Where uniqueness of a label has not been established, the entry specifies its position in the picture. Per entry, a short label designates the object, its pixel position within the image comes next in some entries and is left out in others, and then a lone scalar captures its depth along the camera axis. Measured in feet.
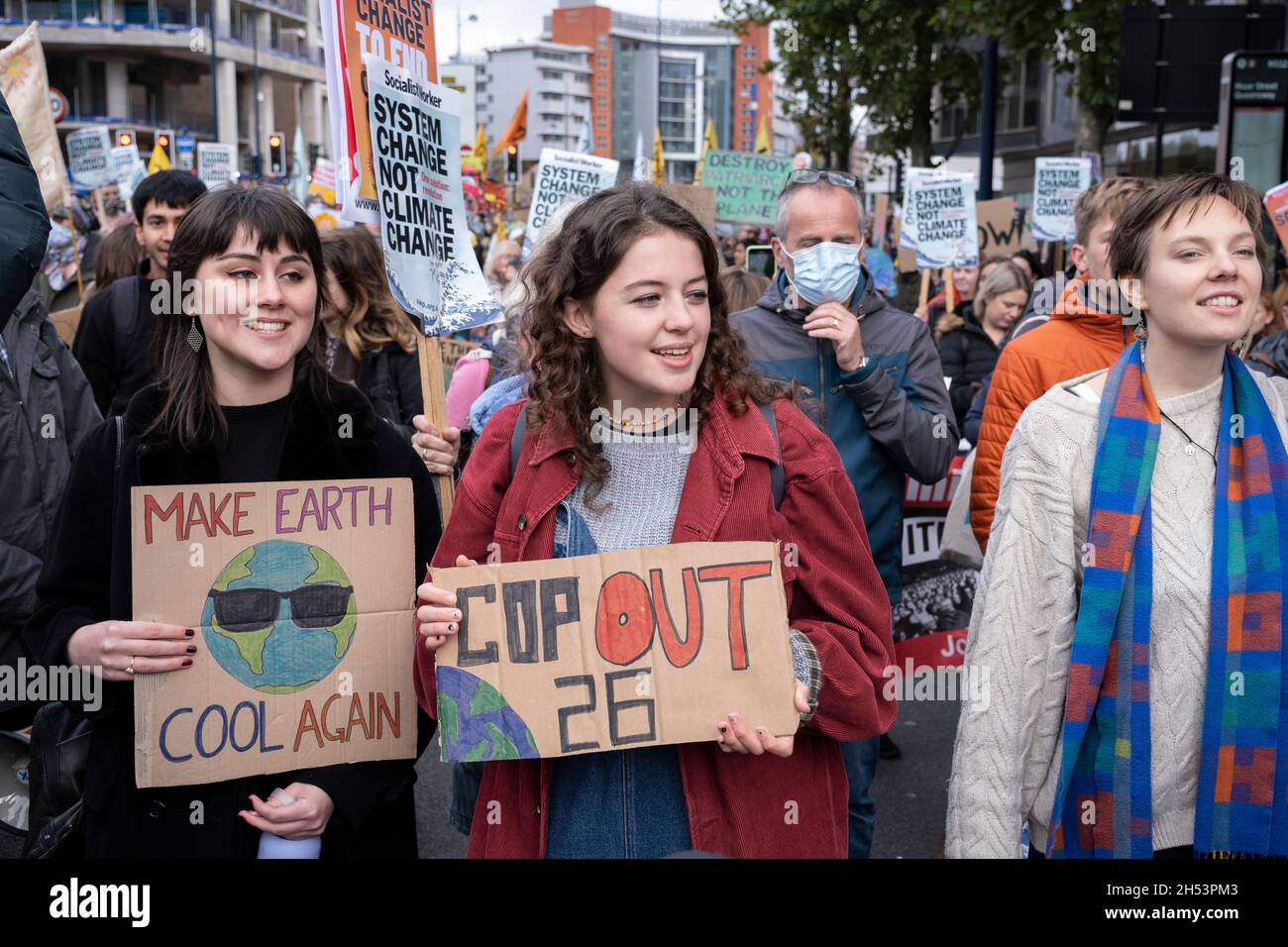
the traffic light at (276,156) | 110.93
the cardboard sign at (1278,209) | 15.52
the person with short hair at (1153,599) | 7.61
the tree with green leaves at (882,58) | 91.86
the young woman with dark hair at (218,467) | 7.75
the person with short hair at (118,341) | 15.88
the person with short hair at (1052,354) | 12.25
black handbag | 8.86
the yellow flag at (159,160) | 51.55
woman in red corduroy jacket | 7.18
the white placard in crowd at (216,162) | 56.08
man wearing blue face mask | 12.05
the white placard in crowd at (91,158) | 46.21
